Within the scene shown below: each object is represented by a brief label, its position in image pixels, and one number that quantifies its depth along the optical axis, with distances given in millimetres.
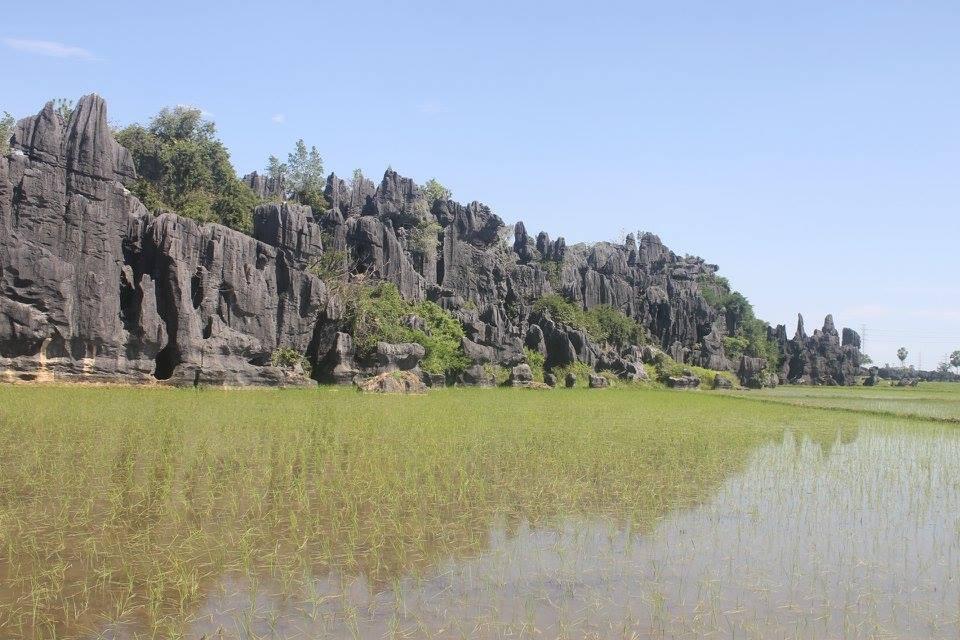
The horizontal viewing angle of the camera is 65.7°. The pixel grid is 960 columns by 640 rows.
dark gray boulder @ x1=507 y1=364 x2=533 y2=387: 38469
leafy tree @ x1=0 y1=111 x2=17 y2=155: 33900
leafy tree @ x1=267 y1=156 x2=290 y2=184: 59406
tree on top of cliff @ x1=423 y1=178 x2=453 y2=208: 55894
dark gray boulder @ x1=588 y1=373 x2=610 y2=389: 41094
